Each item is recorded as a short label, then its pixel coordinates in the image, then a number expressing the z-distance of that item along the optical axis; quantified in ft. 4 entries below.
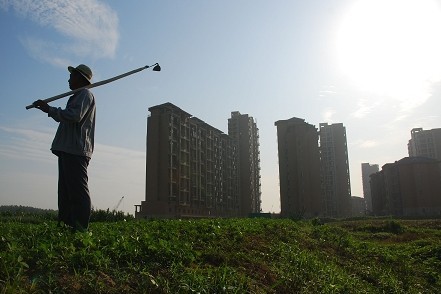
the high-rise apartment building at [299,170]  221.25
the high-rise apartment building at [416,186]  216.13
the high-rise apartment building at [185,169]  169.17
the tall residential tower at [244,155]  255.27
